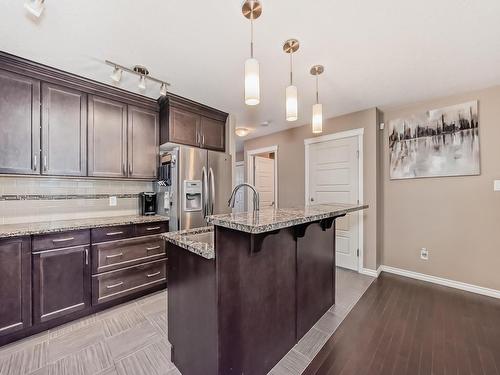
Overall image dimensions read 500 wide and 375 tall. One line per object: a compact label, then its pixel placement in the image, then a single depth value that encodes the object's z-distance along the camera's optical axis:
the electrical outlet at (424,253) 3.05
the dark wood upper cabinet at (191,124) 2.88
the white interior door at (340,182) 3.45
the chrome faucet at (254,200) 1.59
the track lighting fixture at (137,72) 2.08
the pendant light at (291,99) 1.75
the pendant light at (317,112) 2.06
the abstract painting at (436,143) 2.71
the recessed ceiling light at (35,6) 1.31
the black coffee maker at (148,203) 3.01
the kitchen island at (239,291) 1.21
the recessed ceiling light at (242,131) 4.35
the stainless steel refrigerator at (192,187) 2.77
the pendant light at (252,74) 1.40
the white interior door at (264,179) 5.11
